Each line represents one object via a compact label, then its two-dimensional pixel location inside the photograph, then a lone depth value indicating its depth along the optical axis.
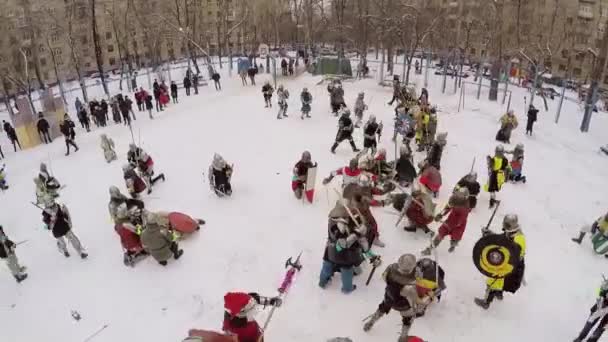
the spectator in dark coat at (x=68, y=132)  16.00
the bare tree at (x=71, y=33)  29.08
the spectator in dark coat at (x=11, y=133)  19.56
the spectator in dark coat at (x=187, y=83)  24.31
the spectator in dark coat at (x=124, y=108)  18.34
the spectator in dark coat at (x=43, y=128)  18.80
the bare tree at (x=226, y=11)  32.39
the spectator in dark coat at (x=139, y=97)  20.64
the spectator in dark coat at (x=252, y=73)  25.81
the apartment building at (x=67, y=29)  31.30
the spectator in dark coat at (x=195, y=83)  25.55
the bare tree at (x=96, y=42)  25.45
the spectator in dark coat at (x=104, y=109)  20.19
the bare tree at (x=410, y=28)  26.03
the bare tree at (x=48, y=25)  30.91
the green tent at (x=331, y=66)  28.44
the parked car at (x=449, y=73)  34.91
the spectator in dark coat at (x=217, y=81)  26.28
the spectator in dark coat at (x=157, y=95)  21.12
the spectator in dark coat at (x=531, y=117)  16.08
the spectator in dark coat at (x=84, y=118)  19.59
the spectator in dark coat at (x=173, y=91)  21.98
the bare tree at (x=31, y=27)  31.17
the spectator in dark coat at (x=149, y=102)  19.77
